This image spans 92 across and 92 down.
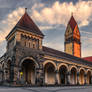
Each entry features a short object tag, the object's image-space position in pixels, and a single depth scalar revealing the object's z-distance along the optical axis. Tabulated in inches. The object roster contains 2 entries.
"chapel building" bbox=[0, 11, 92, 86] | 861.8
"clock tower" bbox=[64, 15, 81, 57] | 2167.8
